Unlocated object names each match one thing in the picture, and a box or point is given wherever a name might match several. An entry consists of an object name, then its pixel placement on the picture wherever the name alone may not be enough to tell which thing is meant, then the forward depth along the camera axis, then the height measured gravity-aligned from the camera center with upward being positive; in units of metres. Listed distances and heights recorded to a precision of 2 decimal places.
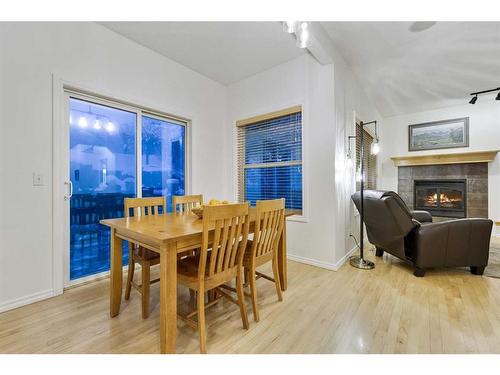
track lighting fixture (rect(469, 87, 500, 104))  3.72 +1.61
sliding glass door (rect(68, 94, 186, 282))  2.32 +0.22
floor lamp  2.71 -0.92
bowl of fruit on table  1.82 -0.19
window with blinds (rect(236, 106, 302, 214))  3.08 +0.44
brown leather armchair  2.35 -0.53
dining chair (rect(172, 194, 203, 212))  2.33 -0.16
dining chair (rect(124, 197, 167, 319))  1.70 -0.57
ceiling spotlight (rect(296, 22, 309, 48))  1.94 +1.33
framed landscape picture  4.64 +1.14
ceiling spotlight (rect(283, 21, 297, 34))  1.85 +1.34
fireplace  4.71 -0.21
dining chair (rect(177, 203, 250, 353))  1.32 -0.48
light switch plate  1.94 +0.06
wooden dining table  1.26 -0.36
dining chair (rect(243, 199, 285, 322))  1.66 -0.42
